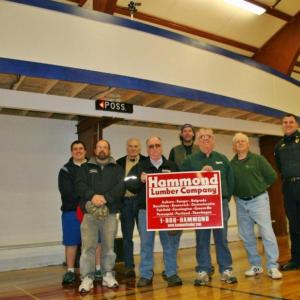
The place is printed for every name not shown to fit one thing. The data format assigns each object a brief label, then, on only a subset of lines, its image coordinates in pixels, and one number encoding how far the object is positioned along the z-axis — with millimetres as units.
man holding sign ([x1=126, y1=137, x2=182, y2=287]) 3760
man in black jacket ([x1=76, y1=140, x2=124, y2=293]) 3662
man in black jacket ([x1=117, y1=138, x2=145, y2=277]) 4516
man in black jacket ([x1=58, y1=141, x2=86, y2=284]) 4207
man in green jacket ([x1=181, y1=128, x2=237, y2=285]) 3703
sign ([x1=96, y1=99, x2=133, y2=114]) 5777
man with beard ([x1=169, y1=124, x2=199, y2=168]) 4523
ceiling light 8523
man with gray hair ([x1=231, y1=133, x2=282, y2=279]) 4016
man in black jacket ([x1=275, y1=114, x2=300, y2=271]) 4352
